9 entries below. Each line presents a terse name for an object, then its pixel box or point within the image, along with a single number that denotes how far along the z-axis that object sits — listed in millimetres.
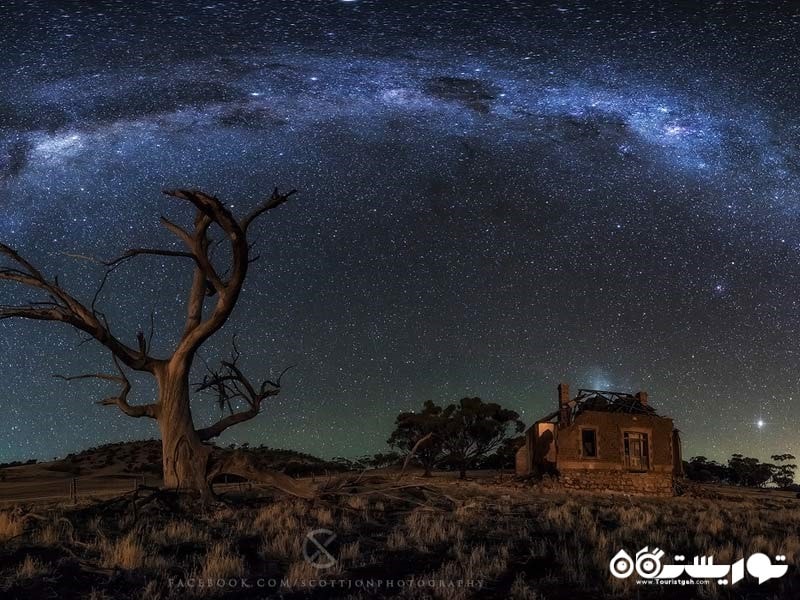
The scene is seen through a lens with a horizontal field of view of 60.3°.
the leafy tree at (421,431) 43688
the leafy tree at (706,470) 58562
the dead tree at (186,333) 13125
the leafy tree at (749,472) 61438
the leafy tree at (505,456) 47791
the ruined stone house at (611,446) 30203
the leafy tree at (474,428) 43469
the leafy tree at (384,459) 50541
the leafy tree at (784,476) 64288
